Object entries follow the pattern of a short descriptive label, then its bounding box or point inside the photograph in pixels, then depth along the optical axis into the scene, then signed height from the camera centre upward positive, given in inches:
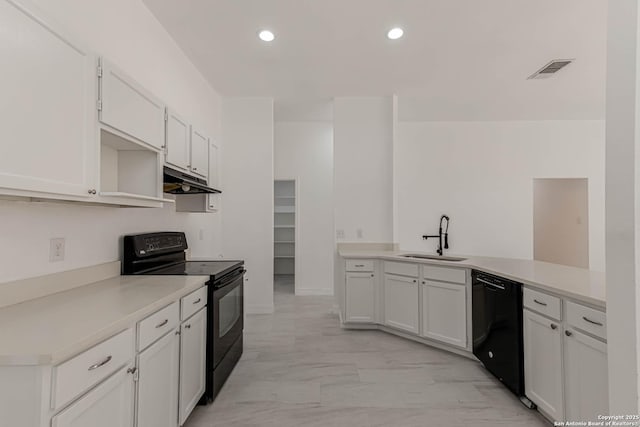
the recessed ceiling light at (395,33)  113.8 +67.4
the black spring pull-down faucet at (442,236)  214.1 -10.2
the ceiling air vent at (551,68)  134.8 +67.0
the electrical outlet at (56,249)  65.7 -6.1
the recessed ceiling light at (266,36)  116.0 +67.6
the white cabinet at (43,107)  44.4 +17.6
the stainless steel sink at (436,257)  131.1 -15.5
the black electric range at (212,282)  88.7 -18.8
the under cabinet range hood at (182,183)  93.3 +11.8
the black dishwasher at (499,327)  88.1 -32.0
